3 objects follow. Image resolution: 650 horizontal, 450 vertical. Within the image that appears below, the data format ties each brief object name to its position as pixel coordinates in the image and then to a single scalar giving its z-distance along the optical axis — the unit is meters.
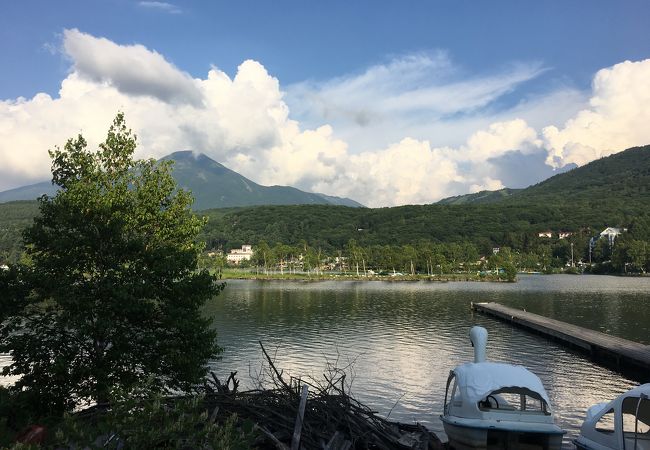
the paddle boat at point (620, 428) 12.27
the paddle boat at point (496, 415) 13.59
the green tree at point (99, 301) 15.62
